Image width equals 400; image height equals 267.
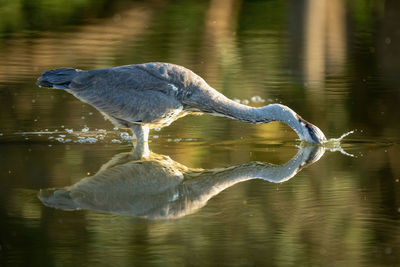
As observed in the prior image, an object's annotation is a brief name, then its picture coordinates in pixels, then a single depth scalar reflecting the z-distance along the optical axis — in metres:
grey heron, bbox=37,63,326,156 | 10.78
